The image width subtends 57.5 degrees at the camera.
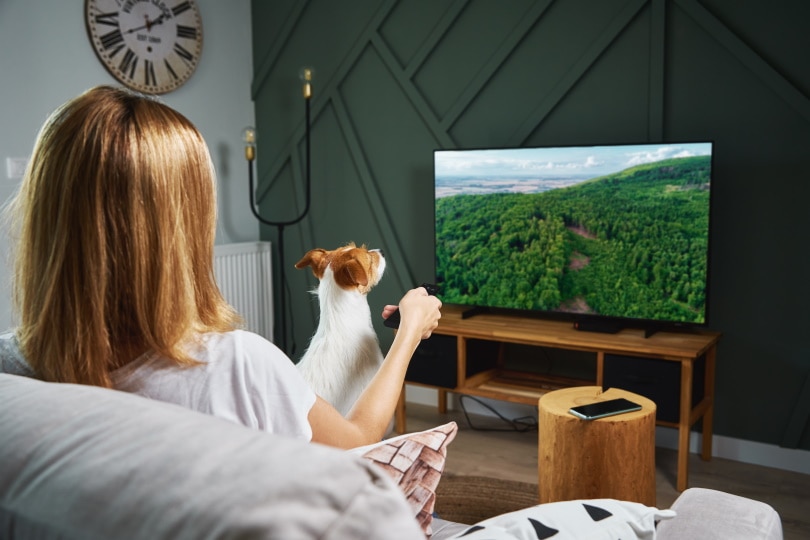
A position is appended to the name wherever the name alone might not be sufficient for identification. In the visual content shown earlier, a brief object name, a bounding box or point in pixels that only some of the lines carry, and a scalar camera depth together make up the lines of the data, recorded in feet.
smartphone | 7.14
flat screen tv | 9.70
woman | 3.06
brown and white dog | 6.81
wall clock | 12.09
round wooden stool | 7.11
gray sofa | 1.74
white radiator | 13.56
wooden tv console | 9.21
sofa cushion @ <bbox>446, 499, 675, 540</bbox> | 3.13
